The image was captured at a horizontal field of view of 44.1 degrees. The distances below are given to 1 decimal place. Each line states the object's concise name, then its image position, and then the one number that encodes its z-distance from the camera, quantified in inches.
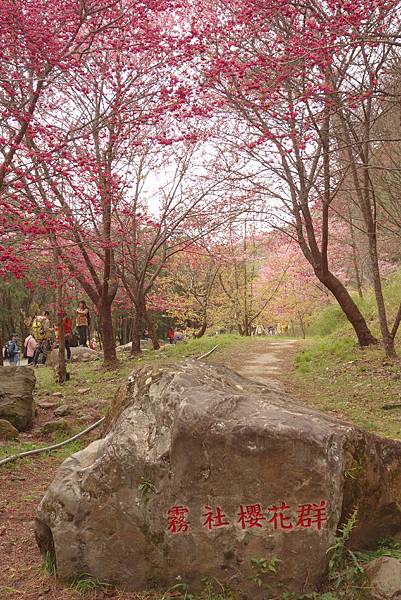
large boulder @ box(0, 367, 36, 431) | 278.2
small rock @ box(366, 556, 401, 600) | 113.9
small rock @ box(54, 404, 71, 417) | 311.3
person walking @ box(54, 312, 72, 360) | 528.1
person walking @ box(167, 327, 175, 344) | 1147.9
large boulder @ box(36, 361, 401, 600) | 120.3
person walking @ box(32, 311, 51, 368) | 645.9
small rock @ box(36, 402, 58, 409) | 334.0
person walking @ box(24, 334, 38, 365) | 727.1
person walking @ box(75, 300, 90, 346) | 598.5
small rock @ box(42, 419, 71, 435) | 271.6
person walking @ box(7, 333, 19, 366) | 802.8
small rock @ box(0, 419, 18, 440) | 256.1
